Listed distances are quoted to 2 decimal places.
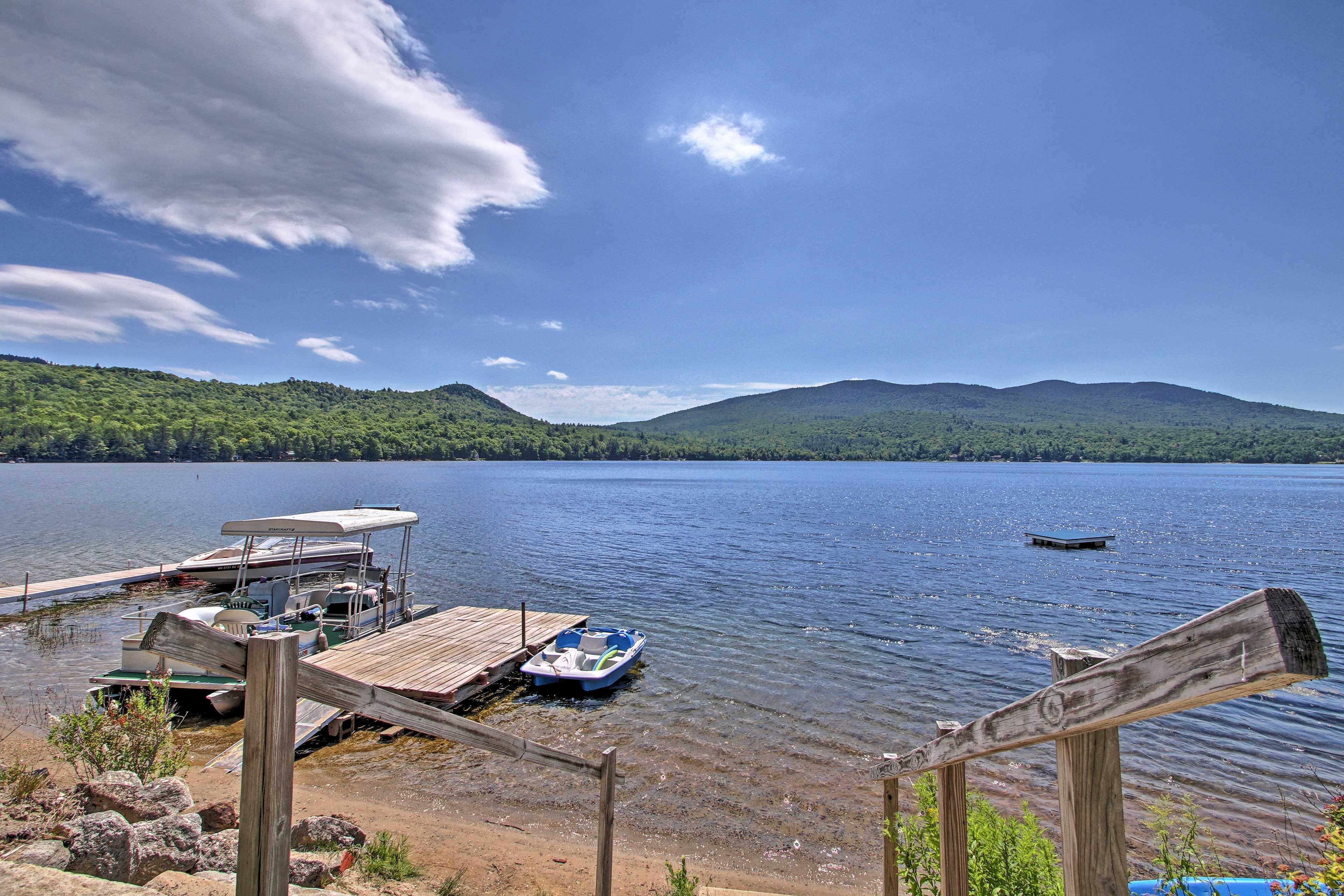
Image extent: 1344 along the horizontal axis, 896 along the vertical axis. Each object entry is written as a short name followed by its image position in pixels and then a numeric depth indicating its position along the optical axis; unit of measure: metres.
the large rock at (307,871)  5.46
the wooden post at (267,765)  2.67
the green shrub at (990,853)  3.56
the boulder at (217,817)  7.02
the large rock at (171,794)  6.82
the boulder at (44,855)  4.84
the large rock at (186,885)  4.64
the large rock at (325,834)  6.68
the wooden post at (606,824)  5.45
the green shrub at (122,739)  7.54
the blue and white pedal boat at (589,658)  13.69
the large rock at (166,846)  5.20
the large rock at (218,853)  5.68
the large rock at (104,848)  4.93
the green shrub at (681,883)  5.48
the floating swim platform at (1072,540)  36.69
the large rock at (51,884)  3.90
